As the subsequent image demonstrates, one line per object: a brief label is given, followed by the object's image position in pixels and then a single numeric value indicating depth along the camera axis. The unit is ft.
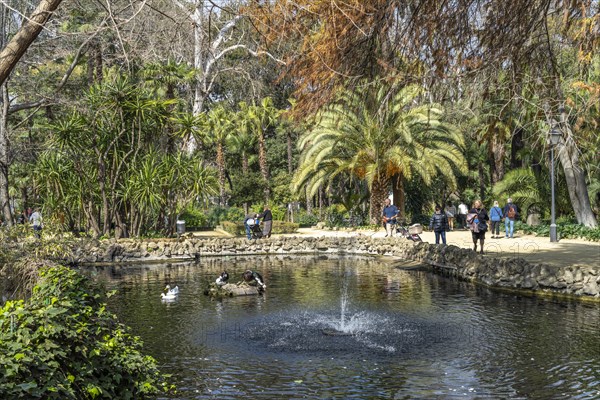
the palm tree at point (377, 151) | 102.63
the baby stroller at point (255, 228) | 91.09
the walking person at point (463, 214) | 112.98
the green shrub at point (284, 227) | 109.60
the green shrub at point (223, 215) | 126.72
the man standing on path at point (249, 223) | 90.68
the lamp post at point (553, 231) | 77.91
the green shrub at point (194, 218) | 118.52
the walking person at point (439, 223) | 73.67
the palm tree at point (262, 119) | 145.38
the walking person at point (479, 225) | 66.39
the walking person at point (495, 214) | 87.76
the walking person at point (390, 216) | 87.97
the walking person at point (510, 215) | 86.02
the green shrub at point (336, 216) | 119.85
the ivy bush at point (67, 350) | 17.11
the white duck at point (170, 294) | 49.28
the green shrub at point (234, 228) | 107.76
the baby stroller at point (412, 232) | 82.24
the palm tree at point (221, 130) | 148.05
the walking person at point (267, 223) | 90.38
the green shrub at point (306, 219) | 130.82
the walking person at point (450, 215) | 109.26
